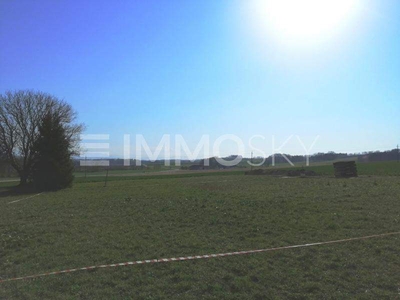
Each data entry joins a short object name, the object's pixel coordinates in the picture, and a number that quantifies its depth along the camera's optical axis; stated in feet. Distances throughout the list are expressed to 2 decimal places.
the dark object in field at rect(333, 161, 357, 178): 98.99
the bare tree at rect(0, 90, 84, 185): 112.78
